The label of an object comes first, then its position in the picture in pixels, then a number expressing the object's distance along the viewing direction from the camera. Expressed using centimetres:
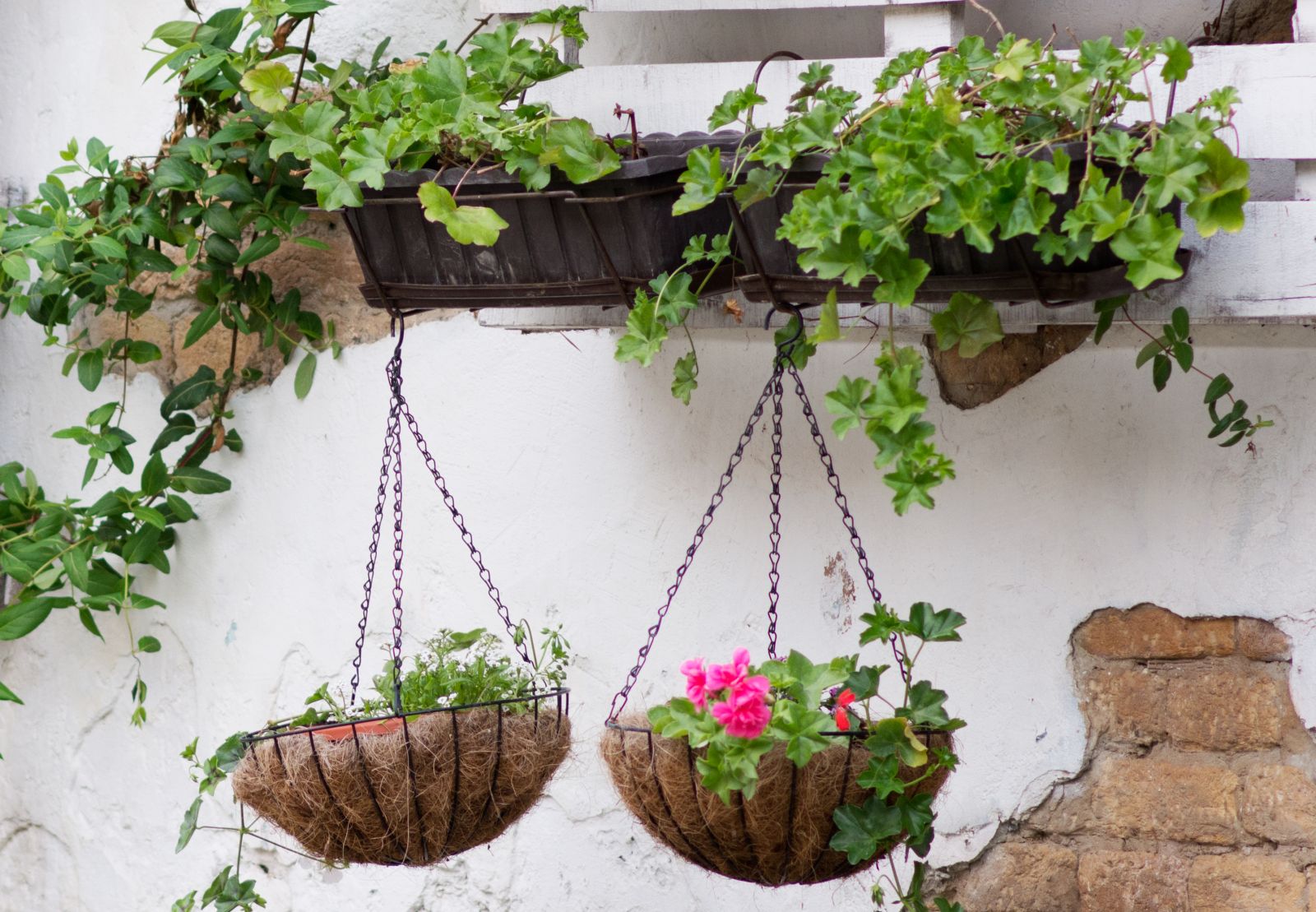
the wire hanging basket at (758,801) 556
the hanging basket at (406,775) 568
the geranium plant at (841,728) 548
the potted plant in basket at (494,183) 560
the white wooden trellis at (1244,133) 555
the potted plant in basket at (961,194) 535
